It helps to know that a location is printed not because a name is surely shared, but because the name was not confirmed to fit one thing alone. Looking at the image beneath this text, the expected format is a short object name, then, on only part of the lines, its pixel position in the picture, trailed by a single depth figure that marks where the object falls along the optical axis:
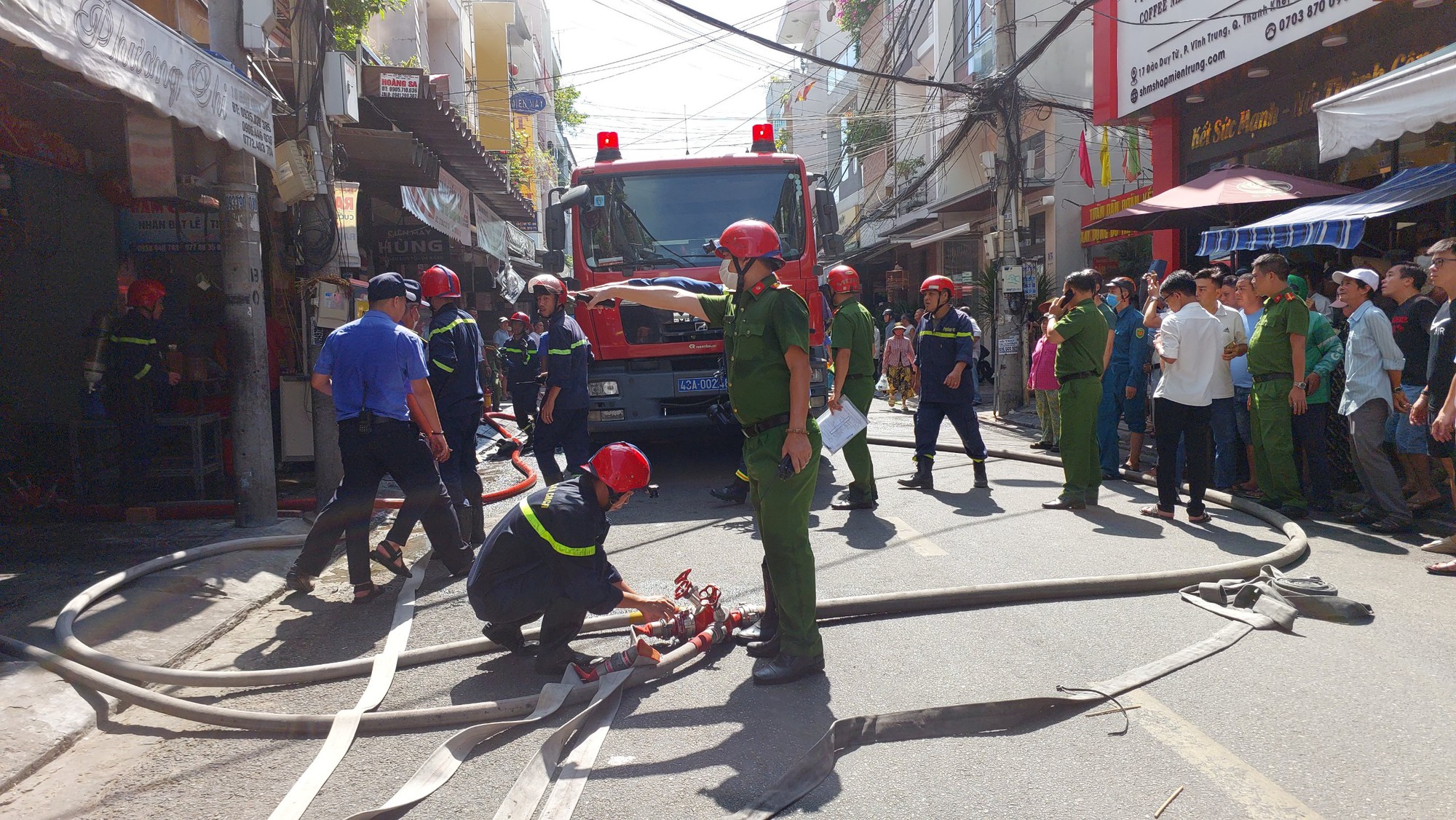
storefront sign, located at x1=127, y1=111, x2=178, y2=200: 6.65
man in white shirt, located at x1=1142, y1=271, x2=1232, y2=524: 7.27
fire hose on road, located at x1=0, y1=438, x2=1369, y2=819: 3.48
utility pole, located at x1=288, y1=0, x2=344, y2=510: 8.27
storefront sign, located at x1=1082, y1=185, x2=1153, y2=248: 17.42
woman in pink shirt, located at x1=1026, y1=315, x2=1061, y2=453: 10.66
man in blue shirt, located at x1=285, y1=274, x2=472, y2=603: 5.68
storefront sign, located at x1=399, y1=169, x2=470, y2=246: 12.58
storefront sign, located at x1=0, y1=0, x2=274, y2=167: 4.86
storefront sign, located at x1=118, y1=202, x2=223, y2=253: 9.99
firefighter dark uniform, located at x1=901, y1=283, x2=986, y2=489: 8.70
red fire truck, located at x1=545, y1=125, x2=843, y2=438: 9.73
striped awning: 8.64
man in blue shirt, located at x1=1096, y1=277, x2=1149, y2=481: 9.42
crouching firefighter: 4.27
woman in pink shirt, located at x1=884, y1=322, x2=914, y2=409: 18.52
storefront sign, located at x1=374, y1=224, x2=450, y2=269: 15.39
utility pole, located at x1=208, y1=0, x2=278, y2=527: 7.52
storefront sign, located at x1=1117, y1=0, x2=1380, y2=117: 11.35
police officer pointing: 4.24
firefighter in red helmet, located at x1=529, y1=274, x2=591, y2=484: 7.96
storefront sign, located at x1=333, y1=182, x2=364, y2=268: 9.12
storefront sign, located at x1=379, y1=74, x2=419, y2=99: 10.58
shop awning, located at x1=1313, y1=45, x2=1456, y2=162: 7.34
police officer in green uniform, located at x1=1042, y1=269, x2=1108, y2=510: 7.62
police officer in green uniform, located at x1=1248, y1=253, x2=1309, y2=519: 7.38
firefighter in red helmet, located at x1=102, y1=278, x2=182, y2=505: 8.09
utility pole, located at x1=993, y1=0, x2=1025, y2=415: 15.64
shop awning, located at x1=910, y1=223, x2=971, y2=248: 23.53
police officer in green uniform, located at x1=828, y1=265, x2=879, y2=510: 7.77
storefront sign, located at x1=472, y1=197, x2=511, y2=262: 17.25
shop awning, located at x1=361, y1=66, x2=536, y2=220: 10.60
